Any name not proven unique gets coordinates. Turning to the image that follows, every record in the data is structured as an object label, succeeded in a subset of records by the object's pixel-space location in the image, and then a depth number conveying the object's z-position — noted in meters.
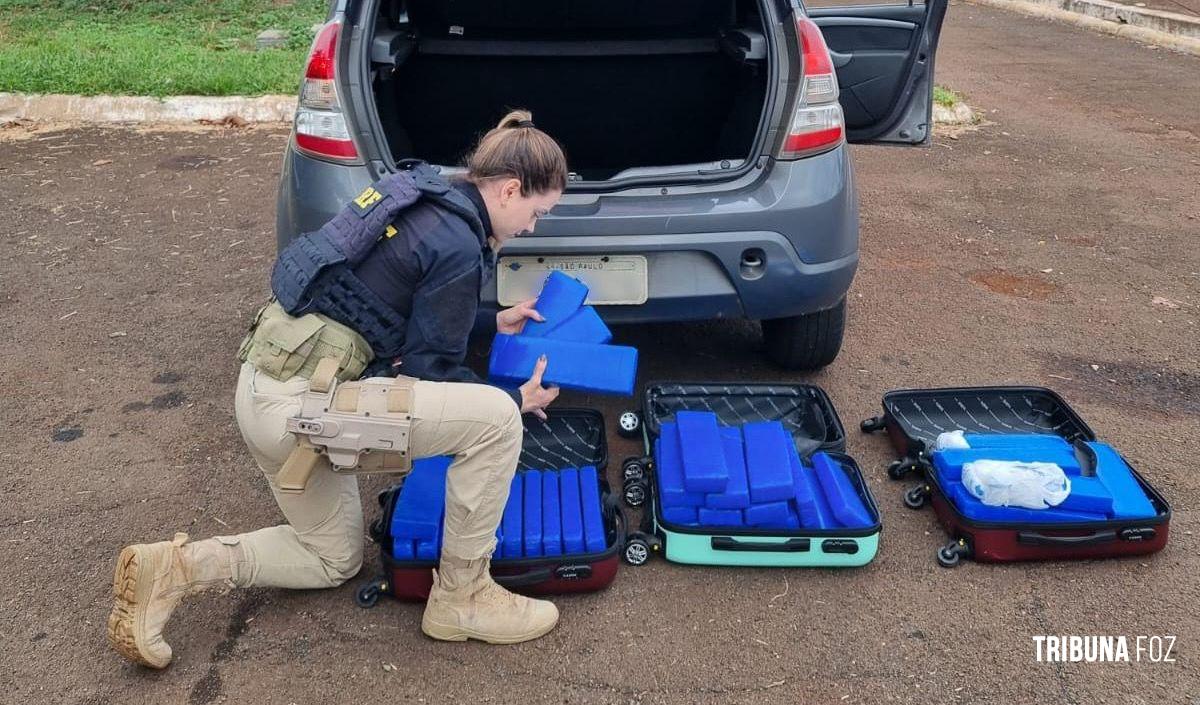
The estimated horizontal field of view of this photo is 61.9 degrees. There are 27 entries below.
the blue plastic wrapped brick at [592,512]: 2.72
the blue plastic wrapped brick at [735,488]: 2.77
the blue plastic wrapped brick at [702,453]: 2.76
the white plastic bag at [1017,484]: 2.81
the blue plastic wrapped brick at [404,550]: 2.65
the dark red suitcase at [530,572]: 2.64
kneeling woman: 2.33
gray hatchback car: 3.20
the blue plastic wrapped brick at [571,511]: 2.71
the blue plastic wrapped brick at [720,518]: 2.79
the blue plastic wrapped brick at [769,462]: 2.75
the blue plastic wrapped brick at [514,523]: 2.70
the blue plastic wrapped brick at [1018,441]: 3.09
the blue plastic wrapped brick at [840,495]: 2.79
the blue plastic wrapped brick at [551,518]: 2.70
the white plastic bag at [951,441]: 3.13
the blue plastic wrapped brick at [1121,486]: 2.81
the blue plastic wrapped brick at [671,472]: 2.85
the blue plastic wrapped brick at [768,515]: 2.76
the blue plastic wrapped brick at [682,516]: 2.83
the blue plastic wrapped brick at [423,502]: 2.67
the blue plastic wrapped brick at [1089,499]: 2.78
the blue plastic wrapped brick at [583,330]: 2.97
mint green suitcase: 2.77
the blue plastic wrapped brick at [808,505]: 2.78
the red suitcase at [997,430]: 2.78
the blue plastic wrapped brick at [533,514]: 2.70
